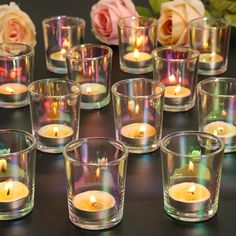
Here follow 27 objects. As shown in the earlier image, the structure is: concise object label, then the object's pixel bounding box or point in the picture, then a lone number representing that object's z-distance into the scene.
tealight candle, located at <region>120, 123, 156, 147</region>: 1.15
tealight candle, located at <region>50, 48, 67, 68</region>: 1.37
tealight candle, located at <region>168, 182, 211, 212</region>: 1.01
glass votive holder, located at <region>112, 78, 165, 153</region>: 1.15
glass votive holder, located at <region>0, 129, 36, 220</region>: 1.01
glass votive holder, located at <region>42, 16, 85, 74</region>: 1.41
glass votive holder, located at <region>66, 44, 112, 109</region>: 1.27
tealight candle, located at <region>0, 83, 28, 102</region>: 1.27
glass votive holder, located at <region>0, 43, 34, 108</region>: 1.29
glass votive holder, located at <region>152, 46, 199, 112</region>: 1.26
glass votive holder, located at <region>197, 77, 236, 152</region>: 1.17
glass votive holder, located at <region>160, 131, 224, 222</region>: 1.01
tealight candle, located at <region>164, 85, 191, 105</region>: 1.25
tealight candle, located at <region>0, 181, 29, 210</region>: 1.01
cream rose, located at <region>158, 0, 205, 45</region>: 1.41
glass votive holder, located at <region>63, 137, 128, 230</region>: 0.99
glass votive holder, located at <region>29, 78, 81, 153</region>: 1.17
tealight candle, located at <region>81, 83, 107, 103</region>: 1.26
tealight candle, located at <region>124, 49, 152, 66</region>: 1.38
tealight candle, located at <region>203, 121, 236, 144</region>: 1.16
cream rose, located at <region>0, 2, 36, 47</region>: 1.39
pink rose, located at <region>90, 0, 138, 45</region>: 1.44
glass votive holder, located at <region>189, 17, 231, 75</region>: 1.38
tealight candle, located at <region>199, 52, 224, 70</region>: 1.38
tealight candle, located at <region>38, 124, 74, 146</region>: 1.15
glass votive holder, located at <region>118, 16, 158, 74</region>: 1.38
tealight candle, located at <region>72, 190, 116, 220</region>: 0.99
